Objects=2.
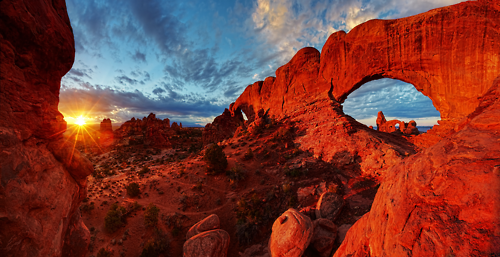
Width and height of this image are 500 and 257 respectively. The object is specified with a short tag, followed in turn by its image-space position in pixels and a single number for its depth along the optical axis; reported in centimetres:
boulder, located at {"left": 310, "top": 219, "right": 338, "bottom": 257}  909
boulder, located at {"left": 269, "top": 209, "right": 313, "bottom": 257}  884
